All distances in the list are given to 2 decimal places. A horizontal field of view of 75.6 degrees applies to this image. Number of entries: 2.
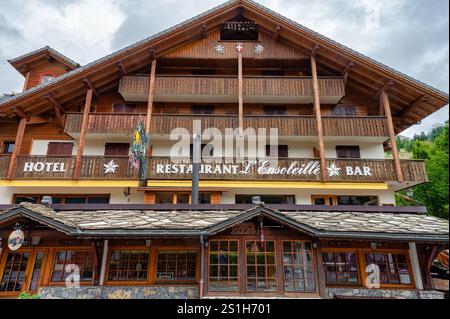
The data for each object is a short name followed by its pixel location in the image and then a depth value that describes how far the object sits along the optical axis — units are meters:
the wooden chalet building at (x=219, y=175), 9.18
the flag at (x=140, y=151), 12.21
